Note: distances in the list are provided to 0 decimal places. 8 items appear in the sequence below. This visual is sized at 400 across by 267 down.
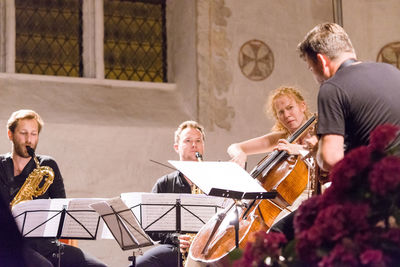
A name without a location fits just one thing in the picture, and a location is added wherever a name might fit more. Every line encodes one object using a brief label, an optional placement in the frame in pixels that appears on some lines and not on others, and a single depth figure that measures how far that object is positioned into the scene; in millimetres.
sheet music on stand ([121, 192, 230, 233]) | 9224
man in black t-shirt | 5878
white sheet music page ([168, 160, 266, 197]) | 7364
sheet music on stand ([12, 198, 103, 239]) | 9064
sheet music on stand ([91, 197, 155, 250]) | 8881
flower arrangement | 3769
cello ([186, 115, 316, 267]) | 8298
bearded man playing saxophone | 10410
